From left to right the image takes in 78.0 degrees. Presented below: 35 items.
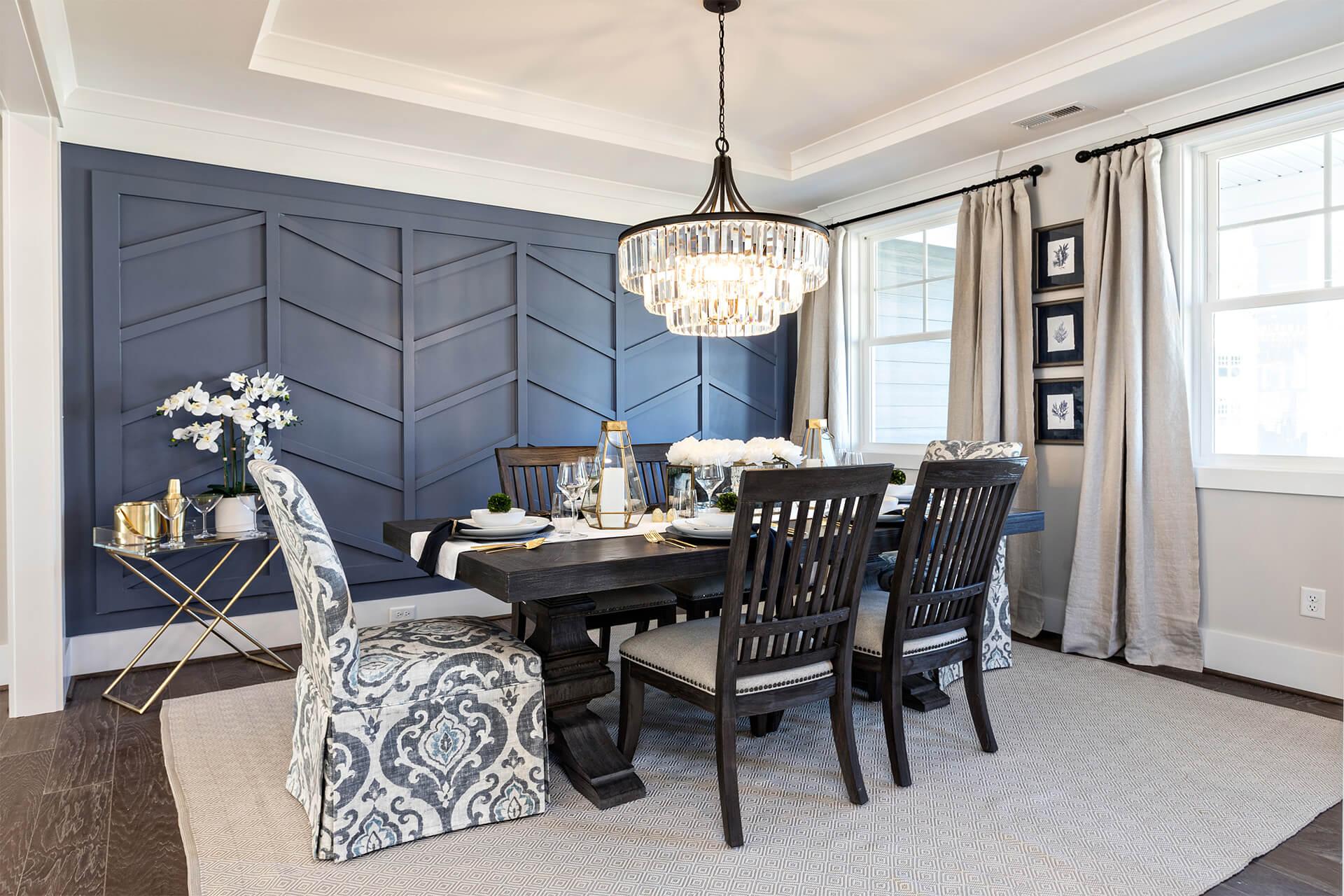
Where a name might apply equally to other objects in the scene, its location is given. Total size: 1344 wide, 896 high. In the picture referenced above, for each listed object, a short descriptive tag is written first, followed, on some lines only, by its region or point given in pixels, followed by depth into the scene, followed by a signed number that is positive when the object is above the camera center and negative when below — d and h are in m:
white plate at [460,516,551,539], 2.37 -0.26
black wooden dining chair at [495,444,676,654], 2.87 -0.26
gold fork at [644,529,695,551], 2.34 -0.28
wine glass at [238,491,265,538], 3.40 -0.25
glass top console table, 3.08 -0.54
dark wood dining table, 2.05 -0.49
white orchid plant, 3.40 +0.09
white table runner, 2.23 -0.29
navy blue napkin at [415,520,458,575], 2.29 -0.30
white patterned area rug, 1.90 -0.98
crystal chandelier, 2.84 +0.63
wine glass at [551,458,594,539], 2.58 -0.13
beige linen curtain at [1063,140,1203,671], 3.47 -0.03
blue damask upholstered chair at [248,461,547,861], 1.96 -0.70
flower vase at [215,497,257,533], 3.36 -0.31
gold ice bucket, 3.15 -0.31
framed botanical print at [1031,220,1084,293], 3.90 +0.90
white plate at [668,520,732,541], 2.33 -0.26
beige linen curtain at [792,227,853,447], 5.12 +0.56
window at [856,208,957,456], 4.73 +0.65
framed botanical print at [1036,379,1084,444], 3.92 +0.15
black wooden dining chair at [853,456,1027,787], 2.31 -0.41
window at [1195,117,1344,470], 3.21 +0.56
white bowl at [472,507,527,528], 2.46 -0.23
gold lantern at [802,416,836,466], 3.05 -0.01
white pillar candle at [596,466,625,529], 2.67 -0.21
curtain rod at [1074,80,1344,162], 3.10 +1.31
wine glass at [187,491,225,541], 3.31 -0.25
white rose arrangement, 2.80 -0.04
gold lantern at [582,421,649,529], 2.68 -0.15
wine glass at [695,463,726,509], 2.75 -0.11
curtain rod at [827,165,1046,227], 4.03 +1.32
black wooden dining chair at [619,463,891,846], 2.01 -0.47
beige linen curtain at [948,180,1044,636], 4.04 +0.51
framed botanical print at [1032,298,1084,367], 3.92 +0.53
